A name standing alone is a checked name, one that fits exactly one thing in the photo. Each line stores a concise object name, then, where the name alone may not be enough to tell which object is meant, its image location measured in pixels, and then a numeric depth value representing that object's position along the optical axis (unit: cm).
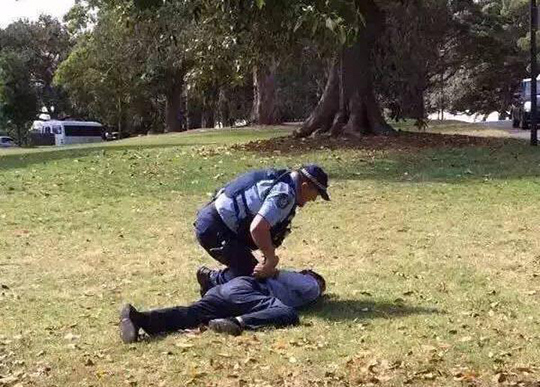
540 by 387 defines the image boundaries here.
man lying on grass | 607
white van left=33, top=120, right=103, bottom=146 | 6794
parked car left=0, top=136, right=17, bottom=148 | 6352
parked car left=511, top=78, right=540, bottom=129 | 3294
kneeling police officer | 621
